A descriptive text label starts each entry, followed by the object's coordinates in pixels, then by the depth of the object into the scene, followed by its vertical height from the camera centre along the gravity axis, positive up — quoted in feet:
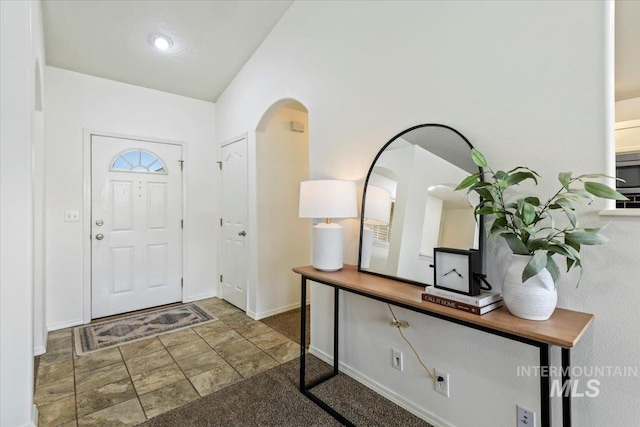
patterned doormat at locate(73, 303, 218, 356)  8.92 -3.78
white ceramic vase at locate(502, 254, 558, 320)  3.66 -0.99
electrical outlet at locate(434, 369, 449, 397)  5.21 -2.98
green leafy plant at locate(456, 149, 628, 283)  3.38 -0.07
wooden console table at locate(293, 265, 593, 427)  3.33 -1.34
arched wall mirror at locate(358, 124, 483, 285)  5.07 +0.15
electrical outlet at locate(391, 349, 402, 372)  5.97 -2.94
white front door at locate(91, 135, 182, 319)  10.68 -0.44
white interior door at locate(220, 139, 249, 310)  11.24 -0.42
